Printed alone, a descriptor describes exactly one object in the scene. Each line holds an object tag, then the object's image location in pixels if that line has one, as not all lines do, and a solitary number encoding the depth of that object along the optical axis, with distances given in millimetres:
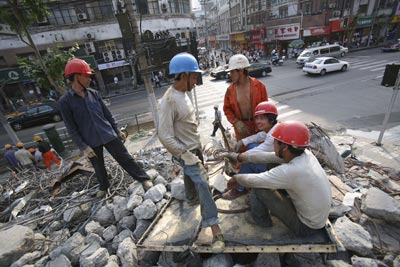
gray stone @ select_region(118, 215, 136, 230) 3061
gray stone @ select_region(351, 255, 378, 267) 2044
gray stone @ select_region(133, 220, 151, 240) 2879
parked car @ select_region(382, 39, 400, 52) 20062
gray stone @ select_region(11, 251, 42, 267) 2641
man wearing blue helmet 2234
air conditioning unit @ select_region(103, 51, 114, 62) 22684
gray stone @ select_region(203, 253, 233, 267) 2203
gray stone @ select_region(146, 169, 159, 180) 3925
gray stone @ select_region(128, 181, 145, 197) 3399
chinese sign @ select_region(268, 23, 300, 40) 25380
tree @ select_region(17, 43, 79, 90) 8547
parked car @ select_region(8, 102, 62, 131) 13330
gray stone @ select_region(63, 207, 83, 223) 3340
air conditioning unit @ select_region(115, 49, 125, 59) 23219
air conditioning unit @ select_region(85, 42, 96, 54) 21625
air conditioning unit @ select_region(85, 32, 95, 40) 21391
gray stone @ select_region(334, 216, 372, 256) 2255
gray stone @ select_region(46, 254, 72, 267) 2514
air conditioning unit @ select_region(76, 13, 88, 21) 21162
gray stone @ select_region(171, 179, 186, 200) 3201
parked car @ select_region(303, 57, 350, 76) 14898
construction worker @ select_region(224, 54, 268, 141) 3051
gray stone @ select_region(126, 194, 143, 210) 3146
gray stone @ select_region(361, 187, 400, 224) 2600
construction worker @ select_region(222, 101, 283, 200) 2604
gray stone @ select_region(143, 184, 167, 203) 3276
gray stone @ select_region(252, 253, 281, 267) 2146
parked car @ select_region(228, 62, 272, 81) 17734
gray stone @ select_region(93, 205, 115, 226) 3246
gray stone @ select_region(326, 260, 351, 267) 2061
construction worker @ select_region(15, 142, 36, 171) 6109
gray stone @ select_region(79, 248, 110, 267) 2470
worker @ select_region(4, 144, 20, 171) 6289
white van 19078
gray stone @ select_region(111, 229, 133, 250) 2830
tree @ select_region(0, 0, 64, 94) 7492
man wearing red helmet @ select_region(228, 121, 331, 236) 1876
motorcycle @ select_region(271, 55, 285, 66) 22847
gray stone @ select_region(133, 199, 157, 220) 2984
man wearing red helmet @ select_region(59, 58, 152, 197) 3047
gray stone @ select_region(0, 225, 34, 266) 2686
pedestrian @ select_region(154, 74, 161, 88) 20891
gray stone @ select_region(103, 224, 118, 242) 2954
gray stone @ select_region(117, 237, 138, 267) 2500
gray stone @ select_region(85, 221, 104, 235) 3029
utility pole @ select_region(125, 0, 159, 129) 6383
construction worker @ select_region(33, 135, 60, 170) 6363
